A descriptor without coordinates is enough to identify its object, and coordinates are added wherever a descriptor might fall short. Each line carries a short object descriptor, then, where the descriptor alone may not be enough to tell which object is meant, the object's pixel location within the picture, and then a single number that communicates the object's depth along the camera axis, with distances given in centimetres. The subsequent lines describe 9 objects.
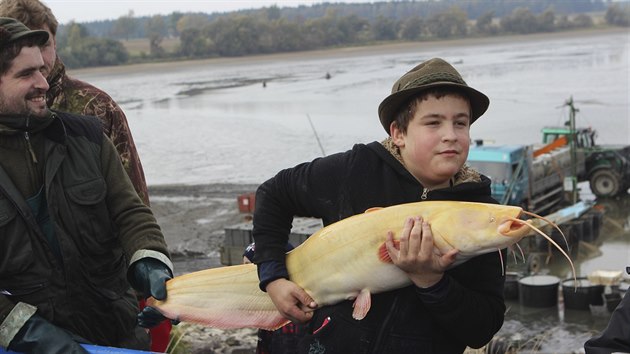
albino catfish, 279
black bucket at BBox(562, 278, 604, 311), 1659
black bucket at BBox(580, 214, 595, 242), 2290
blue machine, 2330
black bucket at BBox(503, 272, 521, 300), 1812
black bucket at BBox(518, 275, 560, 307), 1734
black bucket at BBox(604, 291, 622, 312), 1634
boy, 307
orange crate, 2444
